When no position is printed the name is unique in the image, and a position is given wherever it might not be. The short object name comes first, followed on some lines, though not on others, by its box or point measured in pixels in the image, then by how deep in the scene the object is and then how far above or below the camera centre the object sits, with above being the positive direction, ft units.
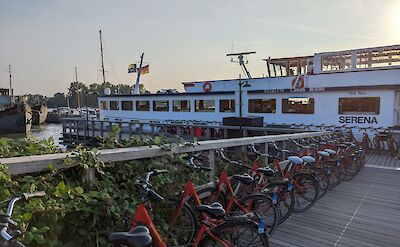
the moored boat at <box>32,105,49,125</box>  163.94 -4.33
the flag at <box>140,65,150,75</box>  86.54 +9.64
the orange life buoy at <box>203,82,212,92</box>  59.50 +3.39
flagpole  84.39 +6.52
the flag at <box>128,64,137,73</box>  88.63 +10.45
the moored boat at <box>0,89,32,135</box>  125.70 -5.98
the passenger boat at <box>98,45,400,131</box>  39.11 +1.57
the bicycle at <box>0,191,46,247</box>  4.64 -1.91
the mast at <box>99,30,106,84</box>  128.63 +18.13
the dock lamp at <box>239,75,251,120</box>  50.03 +3.29
